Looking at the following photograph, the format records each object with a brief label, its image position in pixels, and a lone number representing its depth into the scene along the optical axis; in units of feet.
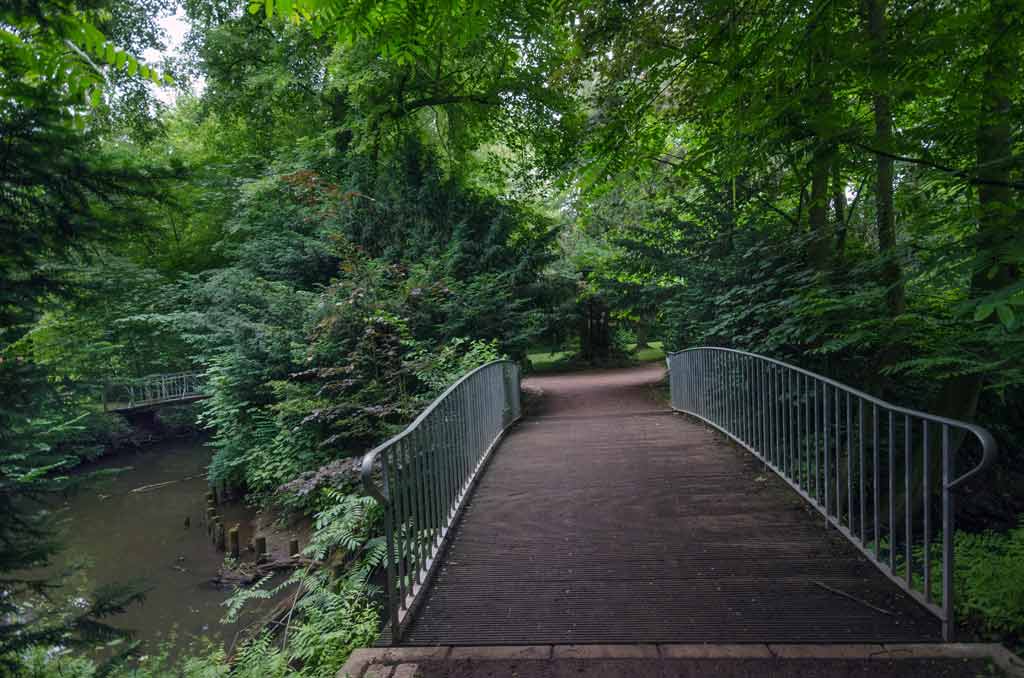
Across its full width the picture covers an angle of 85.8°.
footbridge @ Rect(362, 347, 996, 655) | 8.76
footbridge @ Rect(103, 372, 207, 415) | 56.05
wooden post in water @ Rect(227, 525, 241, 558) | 29.04
